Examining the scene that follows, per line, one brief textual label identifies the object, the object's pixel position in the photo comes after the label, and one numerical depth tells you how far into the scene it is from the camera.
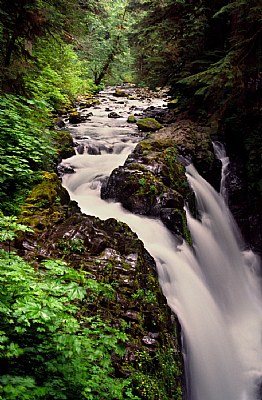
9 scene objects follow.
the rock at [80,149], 10.48
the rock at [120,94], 24.67
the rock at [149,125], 12.58
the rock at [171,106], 14.35
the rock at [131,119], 14.98
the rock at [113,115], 16.51
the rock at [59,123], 12.93
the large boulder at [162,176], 6.86
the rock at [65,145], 9.40
